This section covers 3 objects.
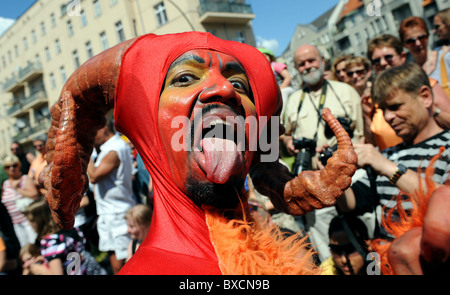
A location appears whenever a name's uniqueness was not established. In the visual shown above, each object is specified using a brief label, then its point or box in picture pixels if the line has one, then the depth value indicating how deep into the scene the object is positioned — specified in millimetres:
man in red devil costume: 1105
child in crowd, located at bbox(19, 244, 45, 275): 3293
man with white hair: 3053
